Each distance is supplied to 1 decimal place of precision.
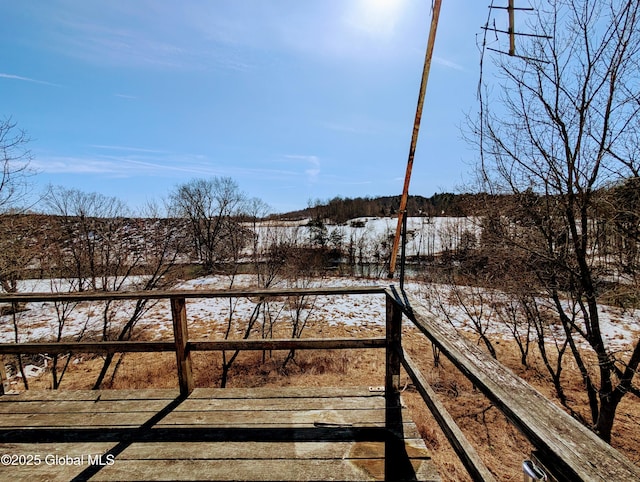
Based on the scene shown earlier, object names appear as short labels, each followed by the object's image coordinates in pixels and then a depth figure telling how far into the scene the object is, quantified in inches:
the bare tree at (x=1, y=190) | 278.5
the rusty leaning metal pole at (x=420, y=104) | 81.4
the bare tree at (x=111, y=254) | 302.5
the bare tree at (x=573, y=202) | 155.6
